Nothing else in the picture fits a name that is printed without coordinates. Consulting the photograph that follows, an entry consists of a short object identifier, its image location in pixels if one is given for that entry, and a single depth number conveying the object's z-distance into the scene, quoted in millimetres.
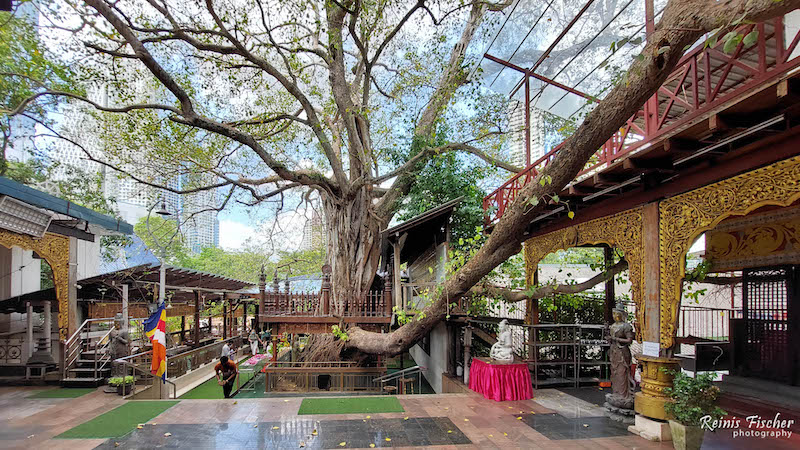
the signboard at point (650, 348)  5520
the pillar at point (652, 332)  5484
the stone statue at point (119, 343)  9523
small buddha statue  8031
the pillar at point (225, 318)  17017
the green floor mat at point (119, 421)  6035
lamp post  9611
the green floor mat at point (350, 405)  7172
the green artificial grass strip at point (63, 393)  8422
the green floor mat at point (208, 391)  11000
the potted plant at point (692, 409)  4875
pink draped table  7789
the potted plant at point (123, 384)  8386
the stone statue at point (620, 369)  6469
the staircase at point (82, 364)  9062
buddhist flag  8742
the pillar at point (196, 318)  14273
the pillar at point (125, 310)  10297
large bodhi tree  5871
